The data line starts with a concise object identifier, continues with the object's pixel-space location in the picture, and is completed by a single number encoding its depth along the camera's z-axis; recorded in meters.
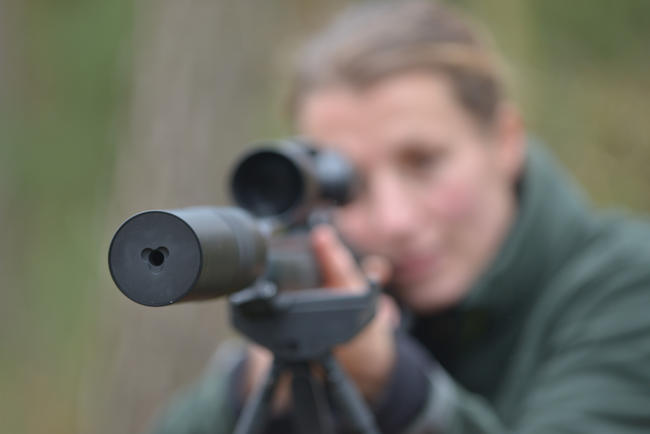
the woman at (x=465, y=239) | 3.65
